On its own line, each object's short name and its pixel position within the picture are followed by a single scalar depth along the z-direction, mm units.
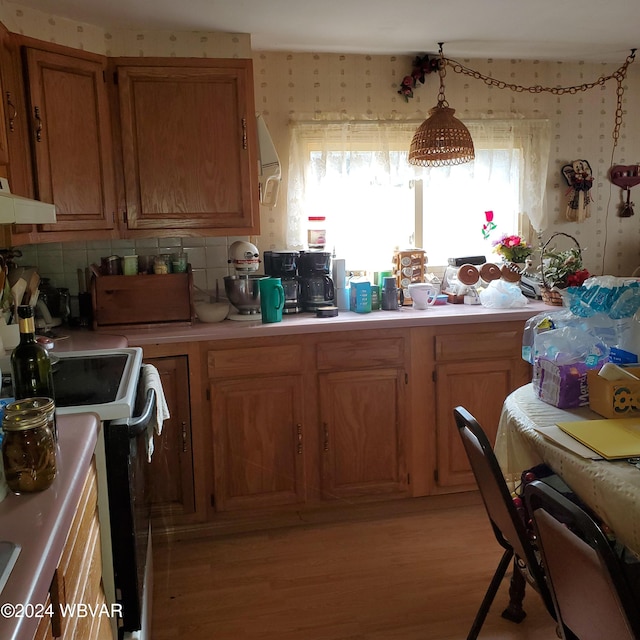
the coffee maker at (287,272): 2945
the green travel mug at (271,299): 2707
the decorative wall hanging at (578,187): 3504
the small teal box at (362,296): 2938
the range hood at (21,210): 1439
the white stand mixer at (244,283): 2828
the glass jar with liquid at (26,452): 1080
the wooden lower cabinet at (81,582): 983
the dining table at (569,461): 1288
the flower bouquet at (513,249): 3164
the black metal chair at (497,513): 1541
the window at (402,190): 3246
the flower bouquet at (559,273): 2939
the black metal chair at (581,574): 1109
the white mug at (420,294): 3018
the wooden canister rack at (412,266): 3248
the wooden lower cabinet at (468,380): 2838
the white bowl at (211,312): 2746
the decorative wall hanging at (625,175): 3557
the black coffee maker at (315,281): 2971
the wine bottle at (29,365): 1505
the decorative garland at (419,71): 3207
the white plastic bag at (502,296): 3000
